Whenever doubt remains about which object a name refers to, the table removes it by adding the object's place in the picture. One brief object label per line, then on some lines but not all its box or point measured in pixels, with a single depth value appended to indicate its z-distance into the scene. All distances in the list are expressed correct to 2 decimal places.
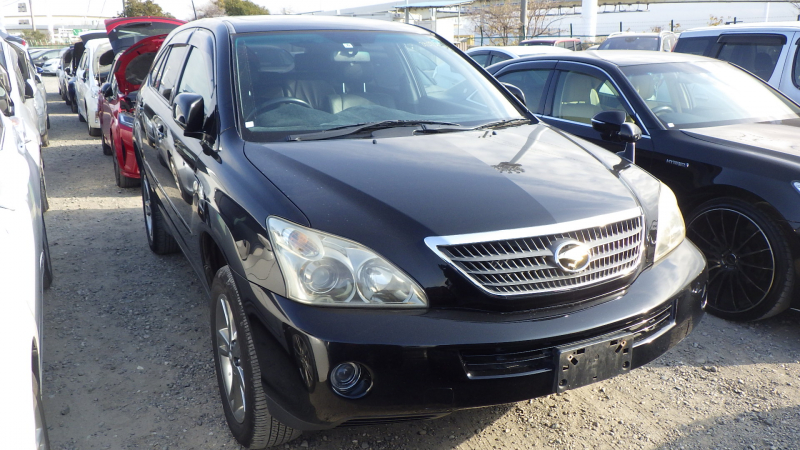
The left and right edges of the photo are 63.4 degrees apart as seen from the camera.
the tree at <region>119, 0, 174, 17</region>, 40.37
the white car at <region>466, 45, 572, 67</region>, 10.32
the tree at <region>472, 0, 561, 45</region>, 37.12
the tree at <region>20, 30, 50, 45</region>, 64.51
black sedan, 3.59
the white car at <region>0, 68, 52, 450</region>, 1.69
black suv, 2.07
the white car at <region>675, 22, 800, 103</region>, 6.52
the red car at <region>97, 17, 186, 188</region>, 6.64
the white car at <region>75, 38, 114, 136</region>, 9.91
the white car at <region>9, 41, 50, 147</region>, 10.00
